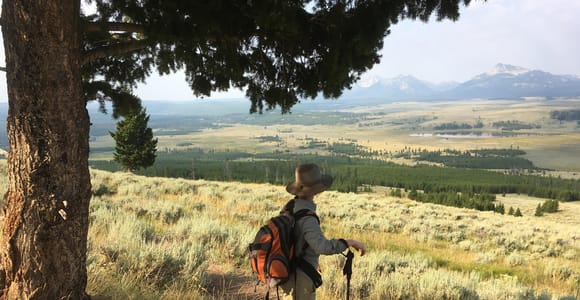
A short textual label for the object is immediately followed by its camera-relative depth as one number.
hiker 3.25
